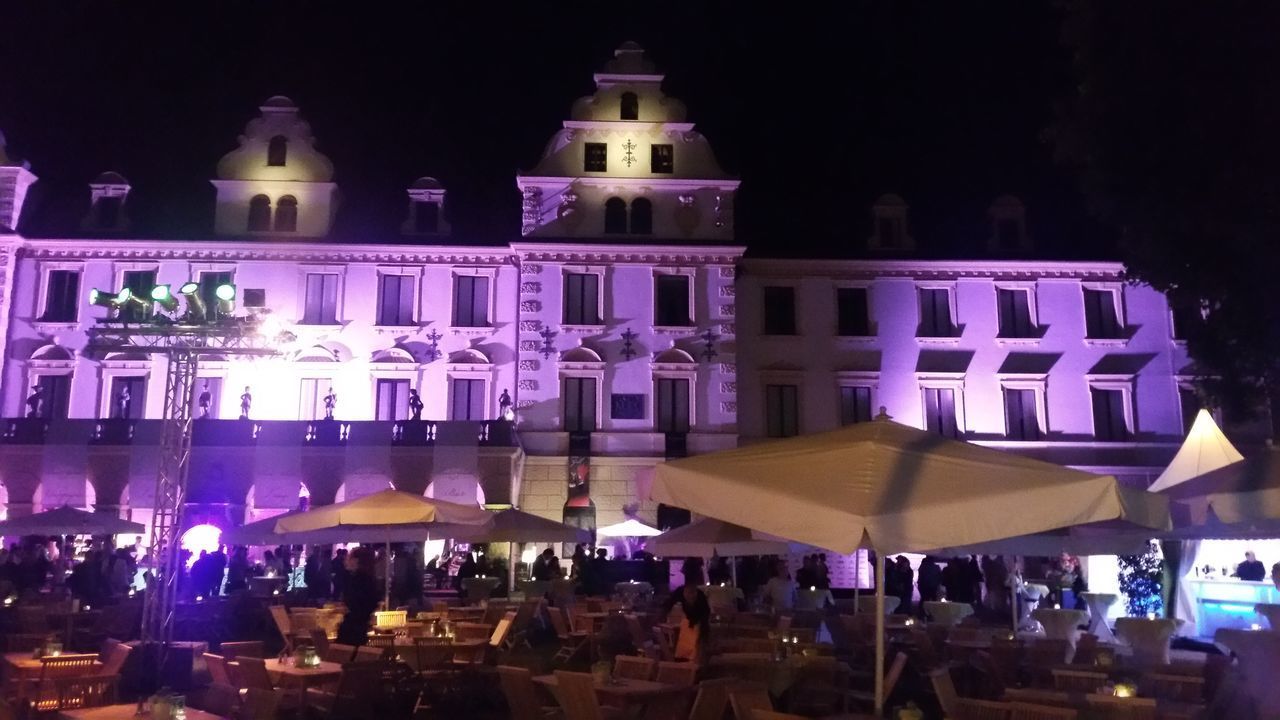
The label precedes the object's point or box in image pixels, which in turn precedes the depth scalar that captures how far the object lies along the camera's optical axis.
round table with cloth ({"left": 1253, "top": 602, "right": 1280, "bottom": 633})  15.30
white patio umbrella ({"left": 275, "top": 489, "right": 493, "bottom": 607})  16.38
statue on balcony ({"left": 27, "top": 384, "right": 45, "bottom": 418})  31.94
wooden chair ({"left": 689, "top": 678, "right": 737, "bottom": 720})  9.02
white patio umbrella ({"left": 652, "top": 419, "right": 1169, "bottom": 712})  6.94
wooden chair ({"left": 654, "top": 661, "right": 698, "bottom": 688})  10.05
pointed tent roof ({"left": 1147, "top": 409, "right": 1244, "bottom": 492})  18.75
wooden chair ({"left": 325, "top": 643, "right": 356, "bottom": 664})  12.93
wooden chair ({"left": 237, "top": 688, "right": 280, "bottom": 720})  8.60
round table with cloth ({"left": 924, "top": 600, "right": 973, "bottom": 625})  19.97
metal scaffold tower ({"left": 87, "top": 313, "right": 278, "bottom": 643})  15.27
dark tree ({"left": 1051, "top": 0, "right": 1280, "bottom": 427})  15.43
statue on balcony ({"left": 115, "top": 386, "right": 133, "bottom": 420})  32.88
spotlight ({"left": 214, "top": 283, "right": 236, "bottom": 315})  17.05
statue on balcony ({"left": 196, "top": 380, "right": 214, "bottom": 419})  31.70
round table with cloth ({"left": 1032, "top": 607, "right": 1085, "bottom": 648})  18.42
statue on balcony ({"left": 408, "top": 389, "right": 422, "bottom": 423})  32.06
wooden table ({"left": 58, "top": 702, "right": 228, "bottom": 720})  7.98
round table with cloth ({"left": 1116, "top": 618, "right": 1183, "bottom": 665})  15.73
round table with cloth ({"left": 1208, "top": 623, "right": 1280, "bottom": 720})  10.52
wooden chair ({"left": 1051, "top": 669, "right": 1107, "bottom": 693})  10.61
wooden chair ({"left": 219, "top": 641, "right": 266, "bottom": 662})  11.64
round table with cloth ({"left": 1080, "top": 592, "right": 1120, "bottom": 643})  22.03
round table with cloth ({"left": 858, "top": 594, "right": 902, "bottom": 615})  19.02
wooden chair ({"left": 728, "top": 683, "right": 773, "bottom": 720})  8.51
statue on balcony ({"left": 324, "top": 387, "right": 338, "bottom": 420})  31.83
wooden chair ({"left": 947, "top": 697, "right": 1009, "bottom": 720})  7.82
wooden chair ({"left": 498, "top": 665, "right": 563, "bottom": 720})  9.53
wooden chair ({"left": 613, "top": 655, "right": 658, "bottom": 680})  10.51
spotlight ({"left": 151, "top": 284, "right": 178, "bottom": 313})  16.80
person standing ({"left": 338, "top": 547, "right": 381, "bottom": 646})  14.80
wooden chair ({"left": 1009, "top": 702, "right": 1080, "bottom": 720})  7.35
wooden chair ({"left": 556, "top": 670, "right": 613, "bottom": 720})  8.81
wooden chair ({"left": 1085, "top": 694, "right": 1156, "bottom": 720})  8.51
